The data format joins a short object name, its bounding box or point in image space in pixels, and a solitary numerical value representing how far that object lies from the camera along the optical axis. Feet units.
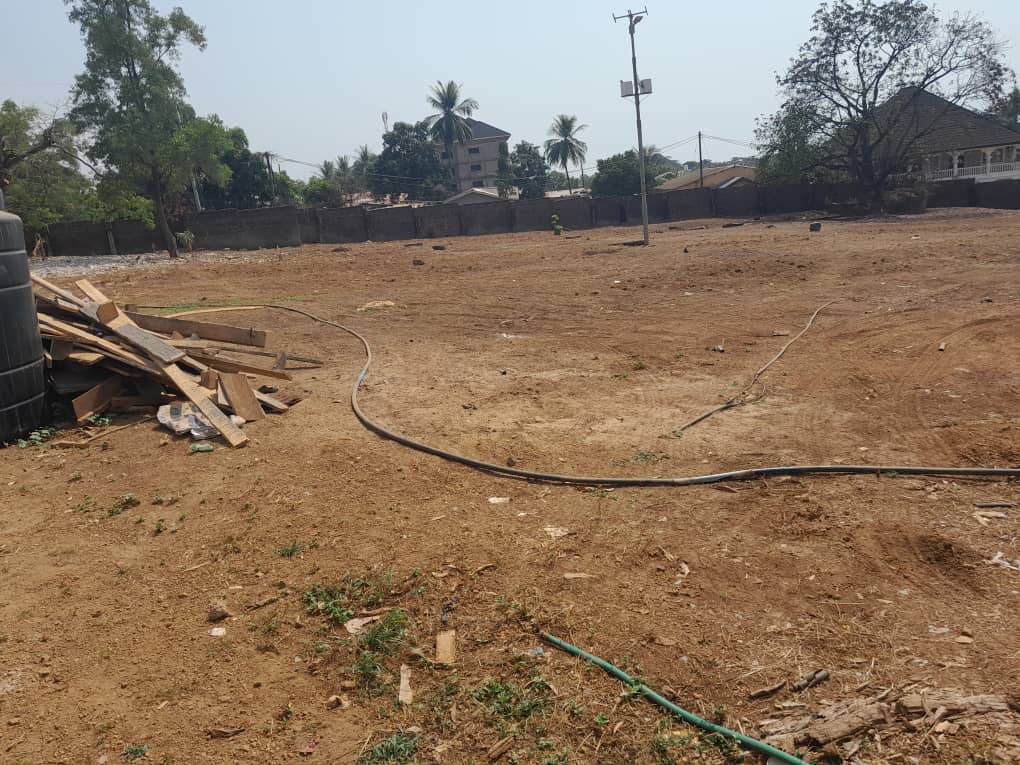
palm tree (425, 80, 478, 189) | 226.99
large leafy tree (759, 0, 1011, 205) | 103.18
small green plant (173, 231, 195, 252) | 100.21
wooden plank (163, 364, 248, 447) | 19.98
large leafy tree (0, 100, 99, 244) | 83.92
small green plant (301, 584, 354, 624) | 11.96
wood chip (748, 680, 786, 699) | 9.53
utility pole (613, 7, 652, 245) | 74.84
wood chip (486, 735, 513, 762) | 8.91
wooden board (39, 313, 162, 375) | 22.38
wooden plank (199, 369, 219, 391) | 22.48
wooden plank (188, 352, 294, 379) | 24.07
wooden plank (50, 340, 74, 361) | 22.52
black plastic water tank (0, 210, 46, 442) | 20.13
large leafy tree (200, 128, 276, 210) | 143.95
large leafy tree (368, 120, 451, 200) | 211.61
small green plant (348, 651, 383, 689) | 10.43
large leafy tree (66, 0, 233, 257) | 85.30
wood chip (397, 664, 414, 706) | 10.01
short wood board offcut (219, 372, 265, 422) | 21.71
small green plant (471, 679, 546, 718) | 9.57
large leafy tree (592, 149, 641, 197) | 156.15
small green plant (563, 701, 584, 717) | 9.43
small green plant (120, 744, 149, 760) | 9.12
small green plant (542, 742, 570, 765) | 8.71
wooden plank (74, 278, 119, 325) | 23.94
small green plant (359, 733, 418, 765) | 8.90
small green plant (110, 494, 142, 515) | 16.40
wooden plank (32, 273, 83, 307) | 25.90
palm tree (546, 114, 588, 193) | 220.64
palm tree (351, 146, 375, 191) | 225.35
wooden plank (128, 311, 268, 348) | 26.71
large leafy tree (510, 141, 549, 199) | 194.90
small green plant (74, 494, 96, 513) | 16.55
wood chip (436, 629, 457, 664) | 10.75
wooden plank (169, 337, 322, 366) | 24.95
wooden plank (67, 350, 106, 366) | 22.34
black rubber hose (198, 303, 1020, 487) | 15.79
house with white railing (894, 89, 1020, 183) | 128.77
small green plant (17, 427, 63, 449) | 20.69
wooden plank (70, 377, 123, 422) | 21.77
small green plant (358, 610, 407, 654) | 11.10
